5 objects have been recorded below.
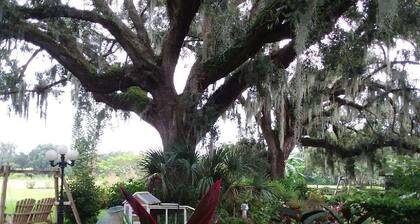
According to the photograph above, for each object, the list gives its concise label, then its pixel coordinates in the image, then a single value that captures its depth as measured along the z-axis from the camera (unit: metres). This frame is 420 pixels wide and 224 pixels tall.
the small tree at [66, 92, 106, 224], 11.64
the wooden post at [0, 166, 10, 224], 9.07
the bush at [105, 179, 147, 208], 9.93
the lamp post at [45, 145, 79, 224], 9.28
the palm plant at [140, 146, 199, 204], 8.82
